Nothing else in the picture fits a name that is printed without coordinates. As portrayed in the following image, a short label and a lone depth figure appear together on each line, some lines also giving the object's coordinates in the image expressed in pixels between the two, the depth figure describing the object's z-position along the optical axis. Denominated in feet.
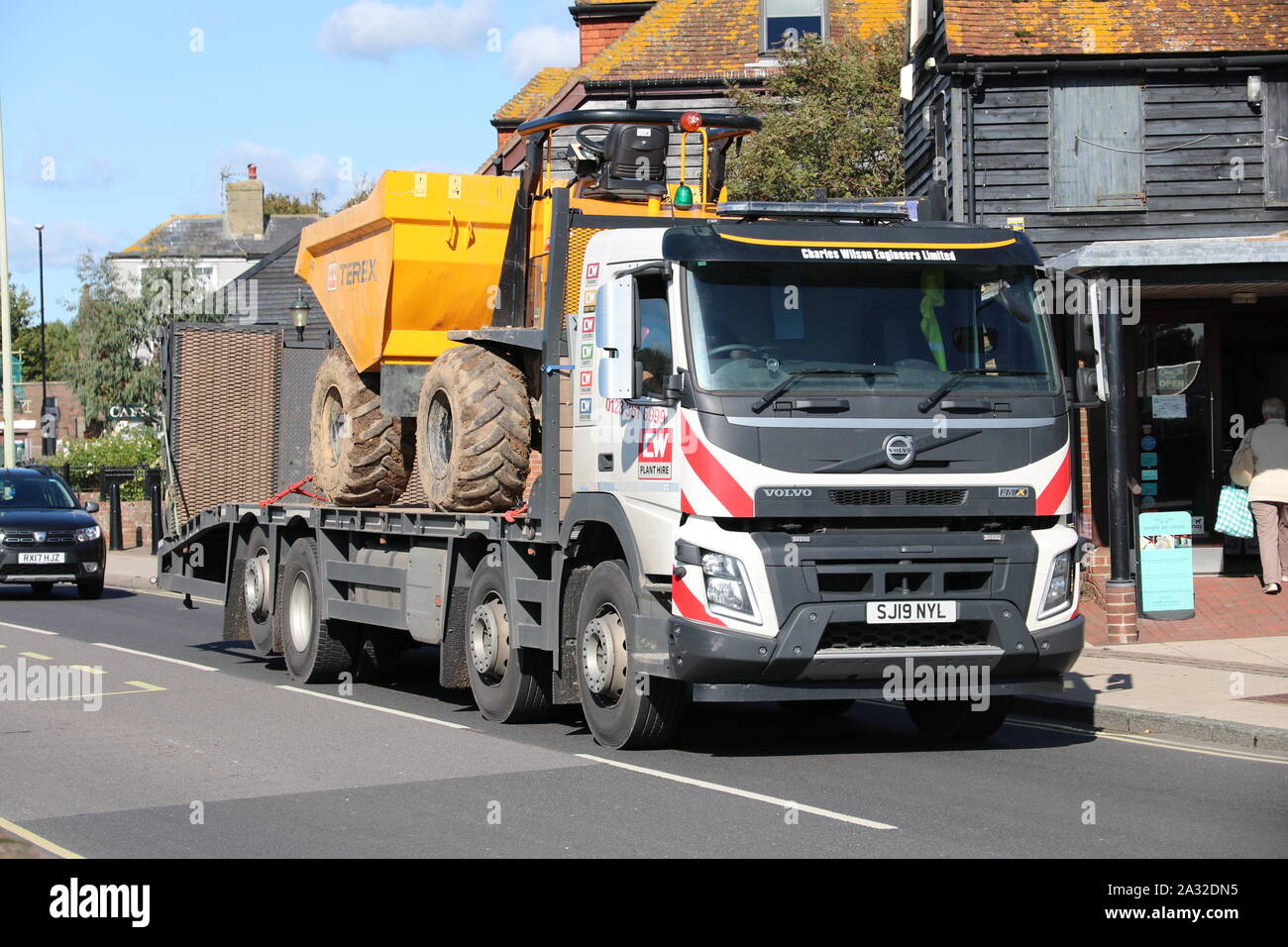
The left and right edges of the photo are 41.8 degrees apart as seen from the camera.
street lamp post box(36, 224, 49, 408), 208.07
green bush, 134.31
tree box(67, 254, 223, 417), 188.03
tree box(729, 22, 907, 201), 90.99
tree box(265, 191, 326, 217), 302.66
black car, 76.23
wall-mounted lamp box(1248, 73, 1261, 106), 74.08
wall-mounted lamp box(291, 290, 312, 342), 58.59
